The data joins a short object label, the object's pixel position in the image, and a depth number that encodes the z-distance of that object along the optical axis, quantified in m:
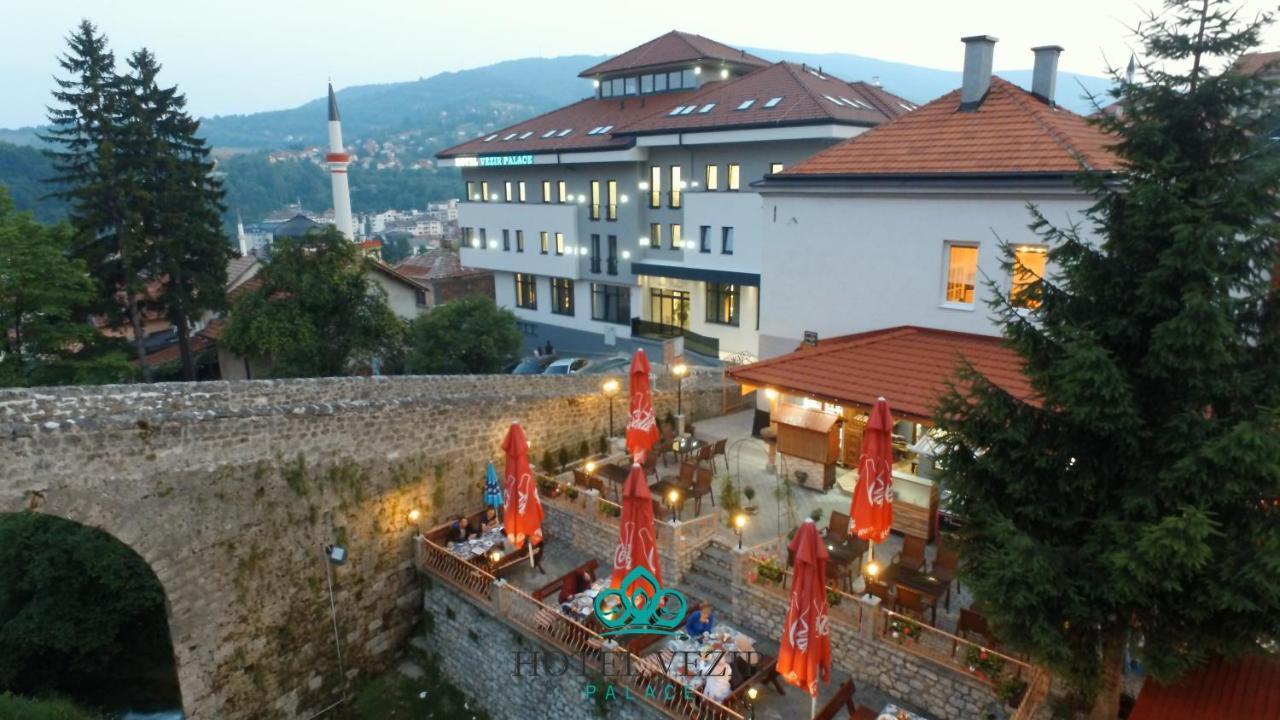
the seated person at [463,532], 15.31
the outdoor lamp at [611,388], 18.35
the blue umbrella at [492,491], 14.73
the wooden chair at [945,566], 10.73
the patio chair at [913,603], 10.30
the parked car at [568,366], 25.67
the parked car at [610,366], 25.02
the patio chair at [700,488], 14.00
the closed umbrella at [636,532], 10.73
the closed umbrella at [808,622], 8.58
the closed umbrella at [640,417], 13.80
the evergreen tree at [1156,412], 6.41
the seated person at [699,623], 11.17
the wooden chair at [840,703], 9.29
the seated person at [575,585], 12.77
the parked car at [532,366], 27.14
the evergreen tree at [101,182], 26.30
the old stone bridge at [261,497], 11.32
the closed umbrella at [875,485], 10.40
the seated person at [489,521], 15.44
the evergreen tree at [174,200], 27.36
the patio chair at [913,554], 11.24
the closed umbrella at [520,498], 12.76
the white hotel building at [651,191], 26.78
